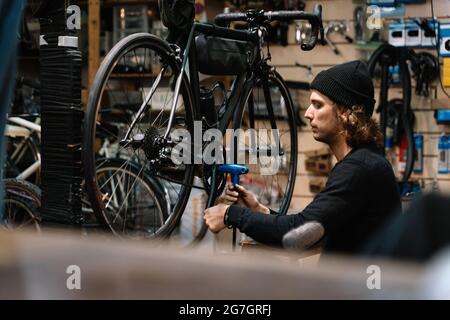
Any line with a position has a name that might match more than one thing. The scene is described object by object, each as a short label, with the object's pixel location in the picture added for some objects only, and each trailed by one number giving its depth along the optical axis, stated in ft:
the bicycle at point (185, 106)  7.11
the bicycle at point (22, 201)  11.42
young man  6.45
